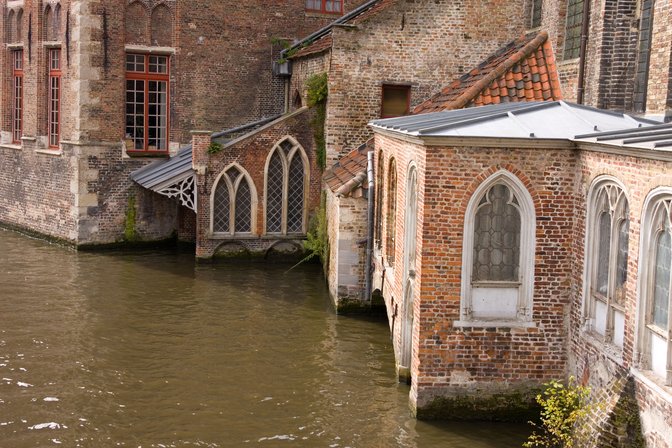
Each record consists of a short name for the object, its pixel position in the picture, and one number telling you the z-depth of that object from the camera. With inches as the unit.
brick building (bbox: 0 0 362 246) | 867.4
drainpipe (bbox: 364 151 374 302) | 617.0
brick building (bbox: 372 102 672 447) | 407.5
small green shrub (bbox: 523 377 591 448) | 372.2
